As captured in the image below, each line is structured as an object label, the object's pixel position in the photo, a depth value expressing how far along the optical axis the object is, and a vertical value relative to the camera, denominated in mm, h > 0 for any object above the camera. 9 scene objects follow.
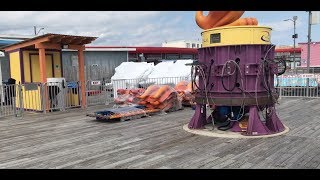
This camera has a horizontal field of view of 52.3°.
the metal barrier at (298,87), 15875 -903
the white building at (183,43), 71438 +6184
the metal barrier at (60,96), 12062 -887
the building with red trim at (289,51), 44531 +2519
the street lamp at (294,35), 31473 +3244
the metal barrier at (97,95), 14622 -1097
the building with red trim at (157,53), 30312 +1834
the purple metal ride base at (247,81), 7160 -264
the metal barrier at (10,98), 11700 -945
